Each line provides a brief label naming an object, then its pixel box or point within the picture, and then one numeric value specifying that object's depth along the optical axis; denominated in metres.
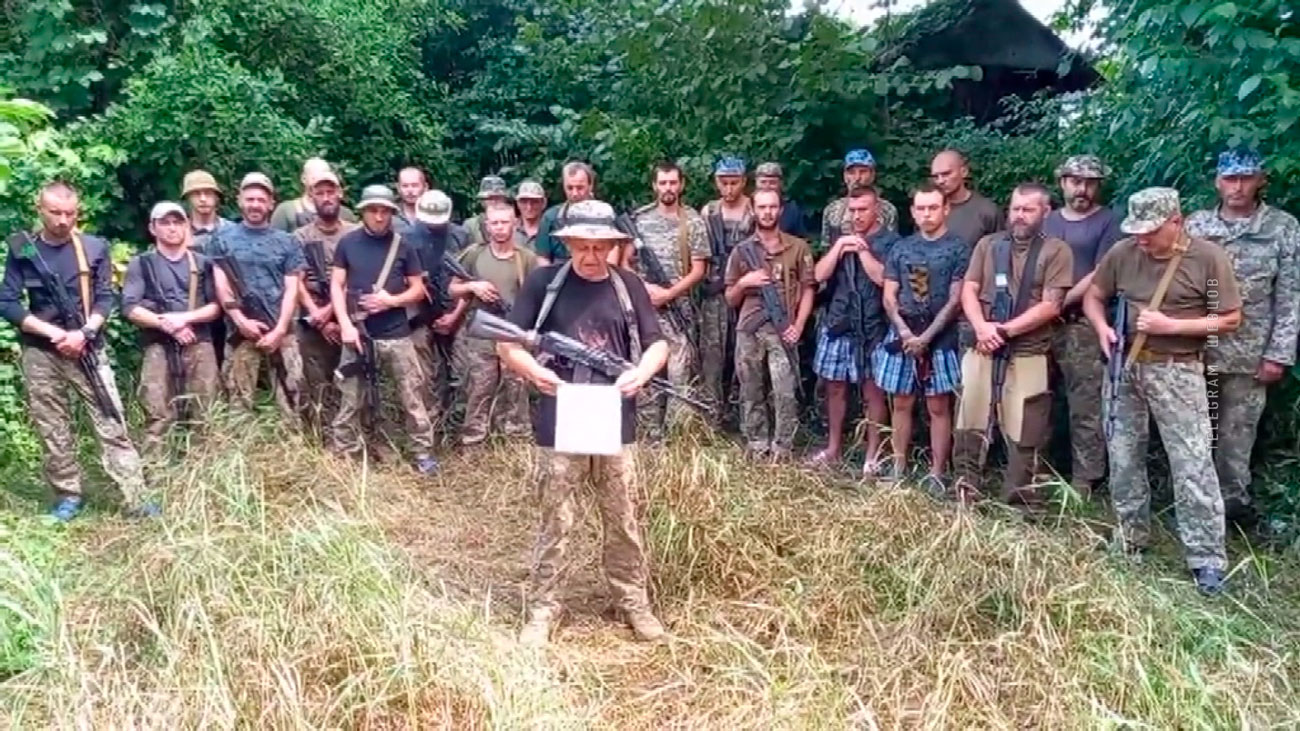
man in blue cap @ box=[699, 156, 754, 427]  7.28
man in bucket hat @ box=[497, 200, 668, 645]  4.62
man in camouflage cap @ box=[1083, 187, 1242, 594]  5.01
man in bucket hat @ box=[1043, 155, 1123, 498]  6.06
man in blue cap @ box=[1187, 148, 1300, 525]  5.38
